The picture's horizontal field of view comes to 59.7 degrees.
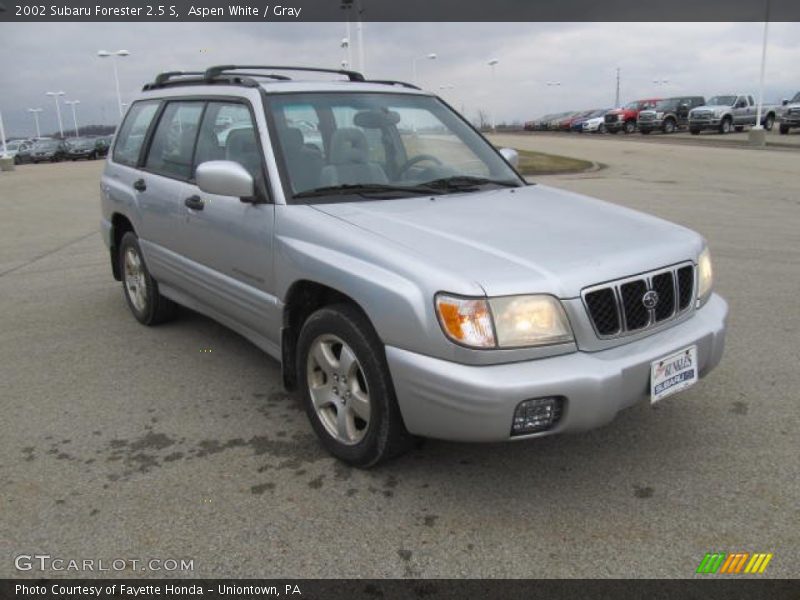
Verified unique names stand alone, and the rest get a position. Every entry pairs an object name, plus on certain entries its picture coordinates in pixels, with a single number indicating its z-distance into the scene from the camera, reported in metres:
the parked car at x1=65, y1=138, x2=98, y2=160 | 37.91
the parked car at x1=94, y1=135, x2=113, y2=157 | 39.00
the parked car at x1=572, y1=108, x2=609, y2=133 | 46.69
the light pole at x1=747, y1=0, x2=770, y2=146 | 26.11
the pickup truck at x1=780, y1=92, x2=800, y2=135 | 30.81
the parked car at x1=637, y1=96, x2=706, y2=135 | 39.00
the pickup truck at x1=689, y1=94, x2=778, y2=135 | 34.97
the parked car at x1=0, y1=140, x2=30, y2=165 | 38.94
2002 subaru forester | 2.64
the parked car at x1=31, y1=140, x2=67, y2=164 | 37.78
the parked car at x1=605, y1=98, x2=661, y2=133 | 42.59
